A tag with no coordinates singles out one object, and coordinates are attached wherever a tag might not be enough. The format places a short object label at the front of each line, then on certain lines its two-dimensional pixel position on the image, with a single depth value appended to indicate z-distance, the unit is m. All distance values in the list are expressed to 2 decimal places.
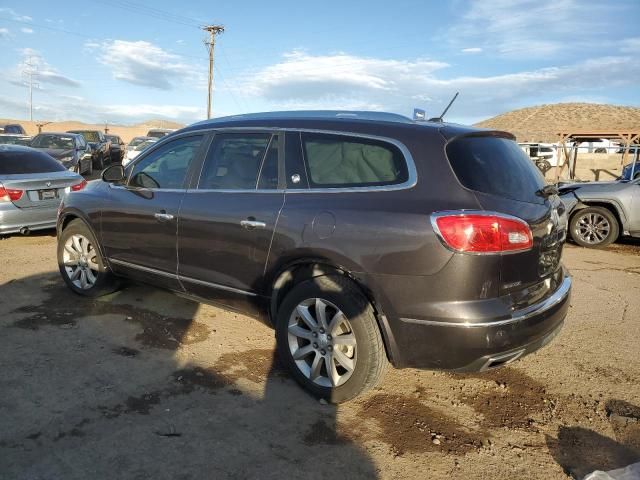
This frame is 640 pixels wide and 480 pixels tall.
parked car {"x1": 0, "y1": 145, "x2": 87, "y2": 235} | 7.16
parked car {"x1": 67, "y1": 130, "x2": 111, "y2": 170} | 20.97
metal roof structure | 20.19
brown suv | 2.76
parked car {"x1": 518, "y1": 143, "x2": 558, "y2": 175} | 21.69
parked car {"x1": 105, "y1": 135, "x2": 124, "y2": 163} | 24.05
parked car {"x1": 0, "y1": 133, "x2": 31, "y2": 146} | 18.36
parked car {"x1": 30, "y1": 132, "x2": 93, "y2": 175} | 15.37
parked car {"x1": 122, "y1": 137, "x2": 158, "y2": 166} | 19.09
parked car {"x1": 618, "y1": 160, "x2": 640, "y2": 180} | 17.36
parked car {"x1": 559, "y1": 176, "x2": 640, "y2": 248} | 8.37
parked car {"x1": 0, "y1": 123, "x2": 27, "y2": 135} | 29.63
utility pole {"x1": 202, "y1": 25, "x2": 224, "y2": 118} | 41.53
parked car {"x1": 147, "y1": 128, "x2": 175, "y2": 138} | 28.35
